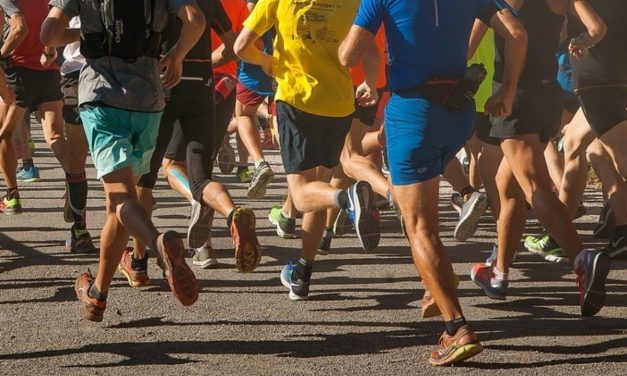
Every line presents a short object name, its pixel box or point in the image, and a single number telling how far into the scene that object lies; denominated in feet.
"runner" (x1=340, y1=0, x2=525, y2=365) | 40.04
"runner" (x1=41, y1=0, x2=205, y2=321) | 42.16
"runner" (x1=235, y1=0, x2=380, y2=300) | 48.80
